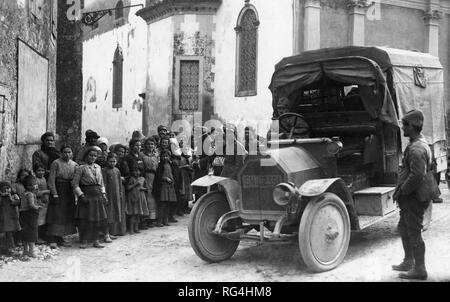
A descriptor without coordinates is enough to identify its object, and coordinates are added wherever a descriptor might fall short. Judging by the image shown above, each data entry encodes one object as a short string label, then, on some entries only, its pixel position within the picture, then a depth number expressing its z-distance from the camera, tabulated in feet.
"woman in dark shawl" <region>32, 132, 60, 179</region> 26.23
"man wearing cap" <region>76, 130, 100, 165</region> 28.64
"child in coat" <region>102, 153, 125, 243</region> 27.30
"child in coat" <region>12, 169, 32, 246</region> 22.93
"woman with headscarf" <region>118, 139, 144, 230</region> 29.40
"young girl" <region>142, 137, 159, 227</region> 30.66
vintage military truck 20.47
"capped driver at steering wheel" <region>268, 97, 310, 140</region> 25.21
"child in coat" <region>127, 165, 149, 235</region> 29.17
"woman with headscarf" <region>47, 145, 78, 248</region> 25.21
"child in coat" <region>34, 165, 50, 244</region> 24.38
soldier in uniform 18.63
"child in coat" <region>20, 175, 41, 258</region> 23.00
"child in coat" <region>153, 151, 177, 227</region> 31.22
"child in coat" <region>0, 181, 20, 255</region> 21.88
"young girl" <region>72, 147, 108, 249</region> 25.50
